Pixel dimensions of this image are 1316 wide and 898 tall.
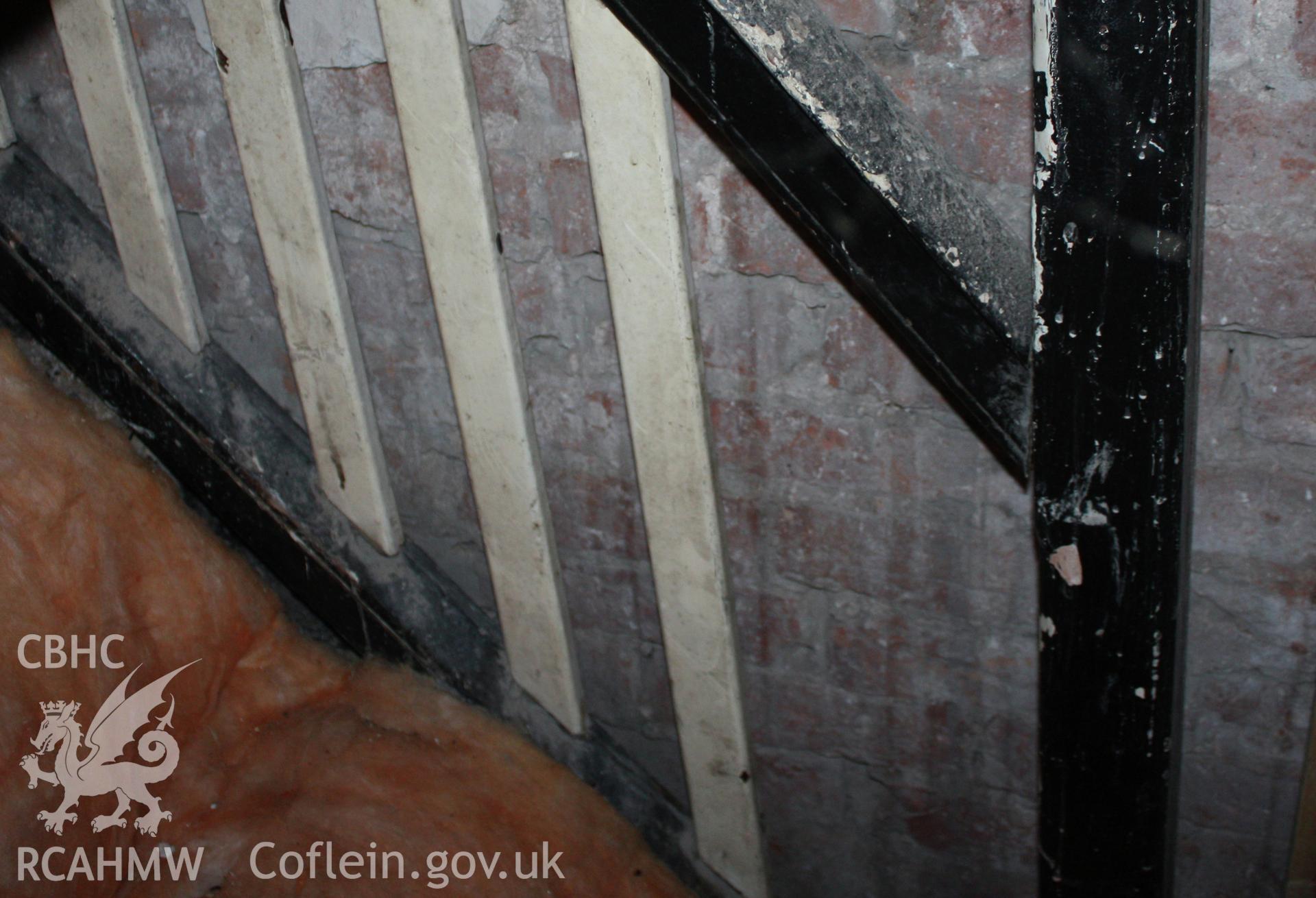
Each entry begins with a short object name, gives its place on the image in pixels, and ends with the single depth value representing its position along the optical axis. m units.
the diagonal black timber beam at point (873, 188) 1.11
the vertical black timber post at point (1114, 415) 0.98
